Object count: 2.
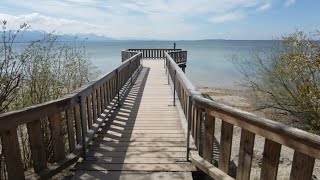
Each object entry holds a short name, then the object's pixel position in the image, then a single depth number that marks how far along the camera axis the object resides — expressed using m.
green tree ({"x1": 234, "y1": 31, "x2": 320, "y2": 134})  7.63
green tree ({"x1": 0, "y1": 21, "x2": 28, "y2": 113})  4.55
